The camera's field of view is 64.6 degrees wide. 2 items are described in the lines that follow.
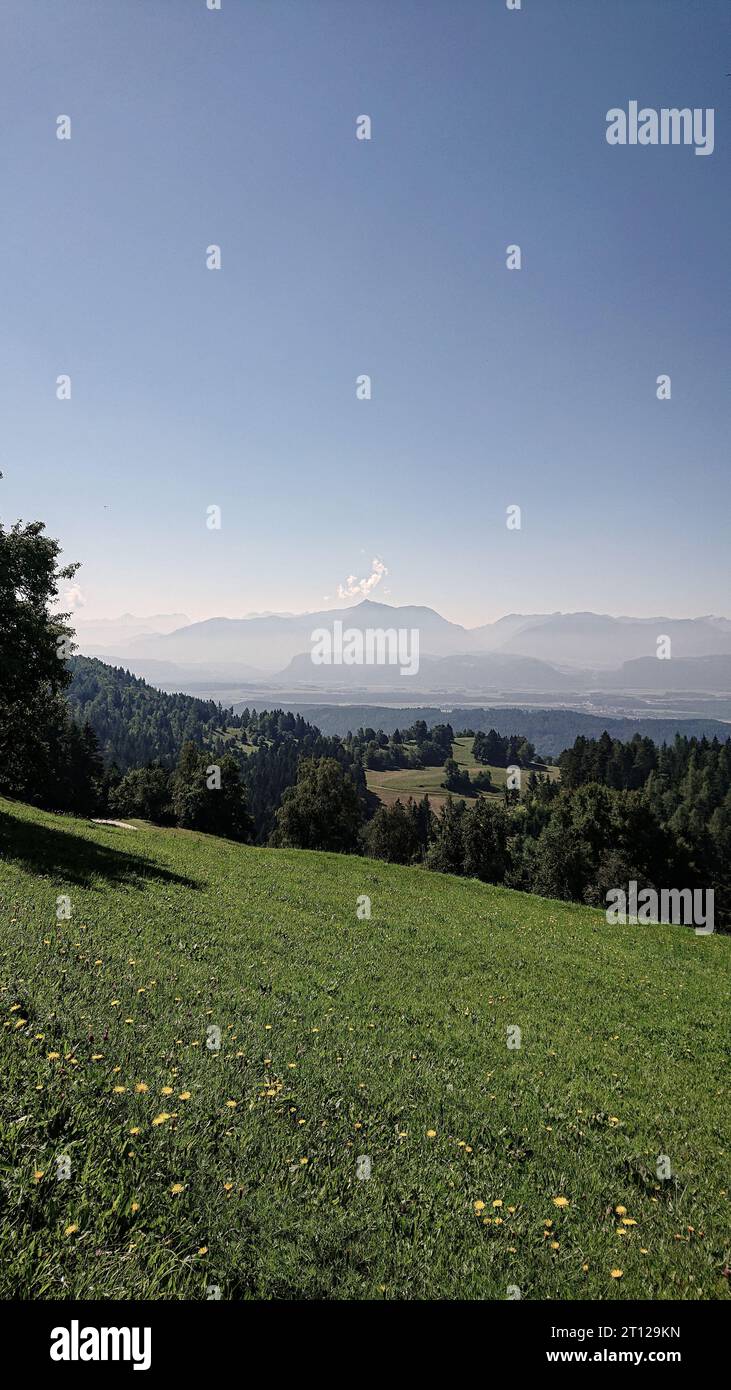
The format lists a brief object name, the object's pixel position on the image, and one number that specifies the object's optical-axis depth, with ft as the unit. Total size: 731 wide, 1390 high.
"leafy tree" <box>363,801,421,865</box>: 315.06
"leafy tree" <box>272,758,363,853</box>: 243.40
